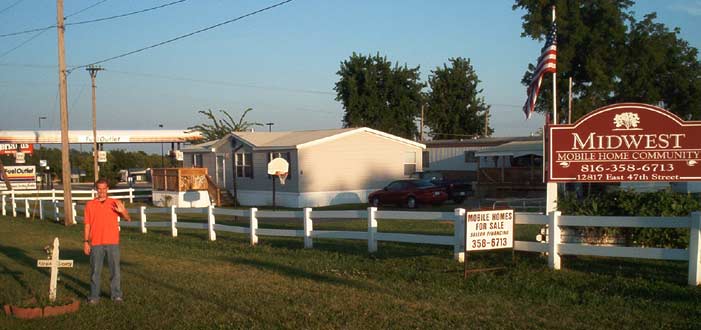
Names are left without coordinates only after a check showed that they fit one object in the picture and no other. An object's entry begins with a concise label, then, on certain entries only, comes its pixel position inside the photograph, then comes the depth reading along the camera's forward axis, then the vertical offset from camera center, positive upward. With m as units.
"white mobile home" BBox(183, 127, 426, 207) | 36.12 -0.91
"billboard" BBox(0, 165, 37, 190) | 45.05 -1.52
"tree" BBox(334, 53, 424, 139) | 65.44 +4.54
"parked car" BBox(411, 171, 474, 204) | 34.66 -2.06
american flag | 14.27 +1.48
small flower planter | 9.21 -2.03
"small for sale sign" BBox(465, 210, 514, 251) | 11.57 -1.38
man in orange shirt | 10.16 -1.24
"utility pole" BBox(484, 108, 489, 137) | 69.25 +1.98
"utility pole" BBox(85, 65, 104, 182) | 47.99 +3.32
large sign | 11.89 -0.07
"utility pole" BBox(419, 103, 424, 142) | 64.44 +1.52
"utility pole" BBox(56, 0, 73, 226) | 25.89 +1.17
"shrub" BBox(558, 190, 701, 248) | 12.18 -1.14
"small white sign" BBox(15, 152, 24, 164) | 48.24 -0.50
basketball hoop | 34.97 -1.42
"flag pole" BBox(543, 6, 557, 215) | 12.99 -0.95
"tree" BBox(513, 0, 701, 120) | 50.00 +5.60
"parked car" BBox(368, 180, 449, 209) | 33.03 -2.19
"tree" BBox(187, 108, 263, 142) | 55.69 +1.36
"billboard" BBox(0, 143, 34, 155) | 56.02 +0.12
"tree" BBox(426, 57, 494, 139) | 69.00 +3.89
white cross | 9.79 -1.57
